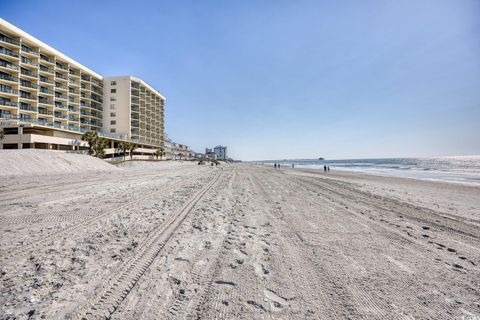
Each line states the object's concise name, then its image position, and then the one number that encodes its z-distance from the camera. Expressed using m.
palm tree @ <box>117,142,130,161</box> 62.19
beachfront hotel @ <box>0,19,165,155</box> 41.69
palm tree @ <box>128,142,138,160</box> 63.88
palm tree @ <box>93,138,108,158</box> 48.34
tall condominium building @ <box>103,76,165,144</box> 73.25
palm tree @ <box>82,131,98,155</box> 48.76
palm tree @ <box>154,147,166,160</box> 84.96
